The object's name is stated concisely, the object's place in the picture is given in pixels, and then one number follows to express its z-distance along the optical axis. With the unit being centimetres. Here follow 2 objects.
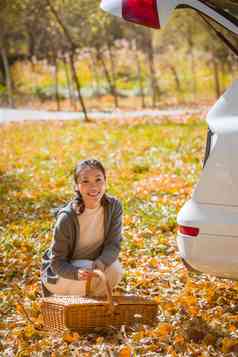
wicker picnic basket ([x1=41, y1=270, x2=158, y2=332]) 562
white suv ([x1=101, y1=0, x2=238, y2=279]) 514
